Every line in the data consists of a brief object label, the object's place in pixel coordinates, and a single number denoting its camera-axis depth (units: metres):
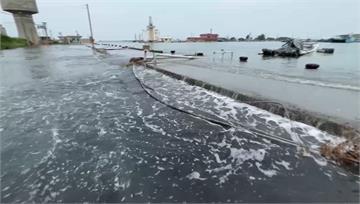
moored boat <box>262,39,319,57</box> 28.43
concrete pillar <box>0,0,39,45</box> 55.99
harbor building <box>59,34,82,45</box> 95.22
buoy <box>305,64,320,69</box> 15.77
